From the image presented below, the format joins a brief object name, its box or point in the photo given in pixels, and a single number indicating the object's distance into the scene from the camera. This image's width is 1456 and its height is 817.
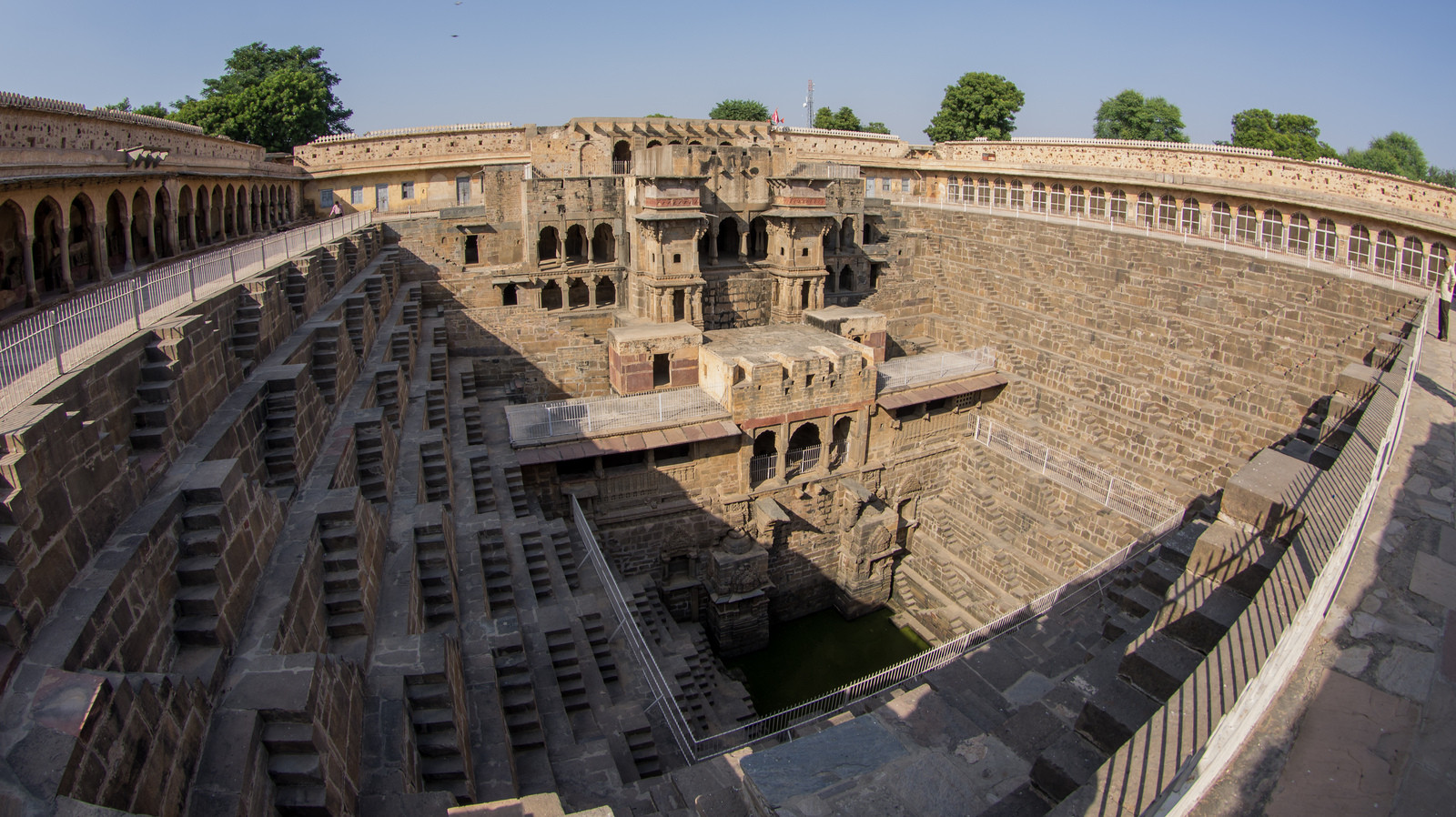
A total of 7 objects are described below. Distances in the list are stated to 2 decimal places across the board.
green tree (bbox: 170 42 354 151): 36.81
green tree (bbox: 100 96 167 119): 38.62
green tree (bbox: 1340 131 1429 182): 67.25
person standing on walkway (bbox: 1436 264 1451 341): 13.42
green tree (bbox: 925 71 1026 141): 47.41
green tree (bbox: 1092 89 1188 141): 57.09
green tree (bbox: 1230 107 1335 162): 48.78
